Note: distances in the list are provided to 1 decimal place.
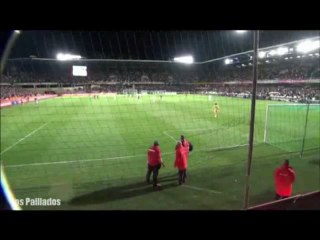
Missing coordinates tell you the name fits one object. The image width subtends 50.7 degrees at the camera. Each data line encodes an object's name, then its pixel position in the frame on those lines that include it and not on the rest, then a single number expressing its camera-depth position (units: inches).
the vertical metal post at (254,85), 266.4
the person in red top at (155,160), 372.2
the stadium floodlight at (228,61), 1649.0
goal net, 603.8
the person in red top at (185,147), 381.6
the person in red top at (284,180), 319.3
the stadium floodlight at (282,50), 1271.3
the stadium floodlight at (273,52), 1294.9
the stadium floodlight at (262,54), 1439.0
